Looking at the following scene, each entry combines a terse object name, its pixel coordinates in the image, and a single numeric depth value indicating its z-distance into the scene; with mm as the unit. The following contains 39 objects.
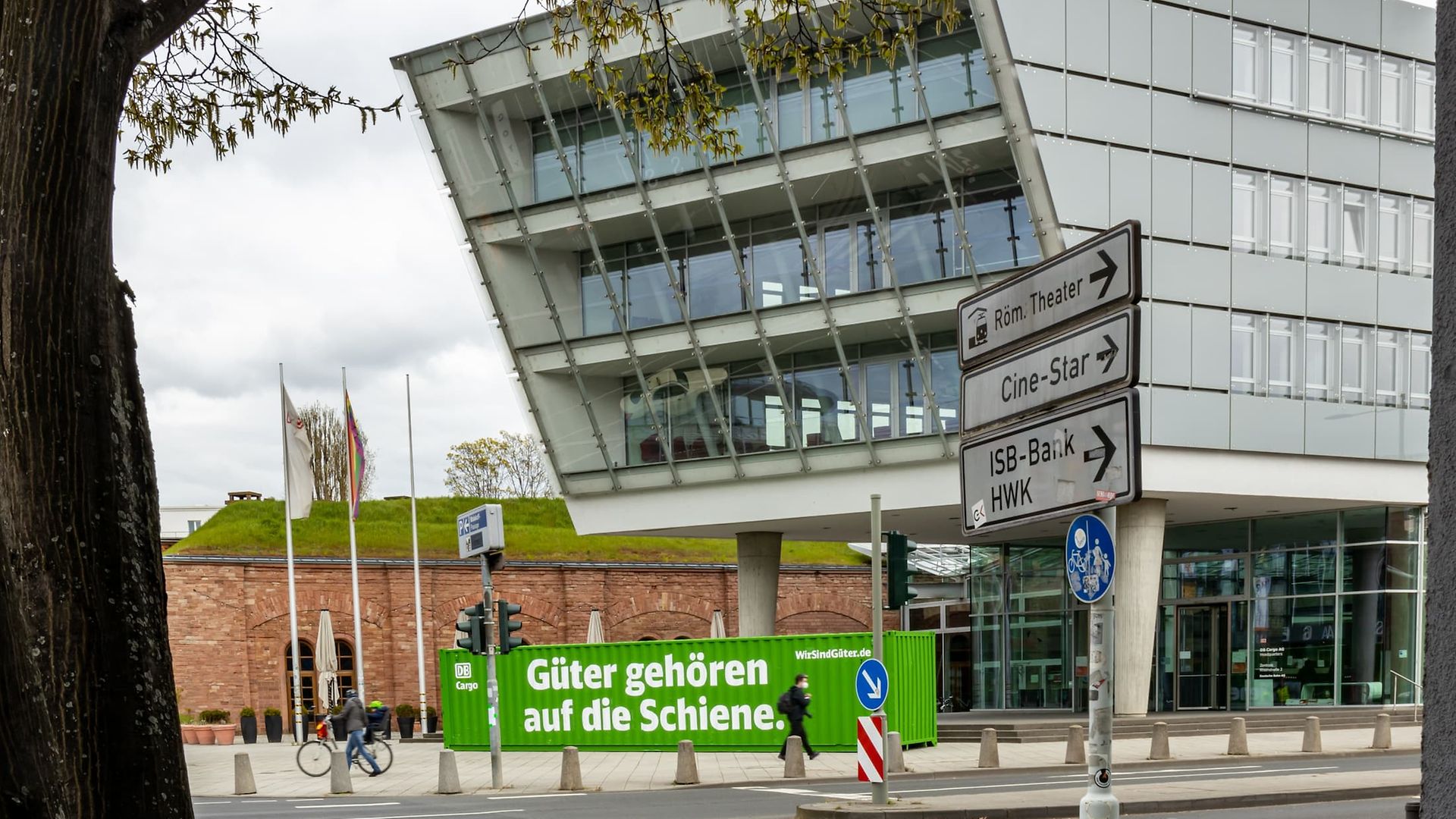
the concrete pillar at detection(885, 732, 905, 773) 21516
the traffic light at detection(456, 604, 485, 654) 21172
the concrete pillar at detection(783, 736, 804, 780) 21391
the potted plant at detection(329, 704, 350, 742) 25664
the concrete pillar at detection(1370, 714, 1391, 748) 25156
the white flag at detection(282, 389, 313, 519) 37812
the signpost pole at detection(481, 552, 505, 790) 20844
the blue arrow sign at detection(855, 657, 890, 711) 15719
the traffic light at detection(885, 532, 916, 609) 14711
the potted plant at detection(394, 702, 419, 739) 40094
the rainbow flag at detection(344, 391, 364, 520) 38219
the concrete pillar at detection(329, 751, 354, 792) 22062
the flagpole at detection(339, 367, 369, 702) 39125
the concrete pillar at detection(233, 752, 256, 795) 22344
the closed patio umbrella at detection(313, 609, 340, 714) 38194
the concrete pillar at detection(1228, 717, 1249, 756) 24312
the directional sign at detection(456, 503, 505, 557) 21656
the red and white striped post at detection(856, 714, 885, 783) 14984
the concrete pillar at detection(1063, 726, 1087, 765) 22812
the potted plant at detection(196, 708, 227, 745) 39469
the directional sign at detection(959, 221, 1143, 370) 5141
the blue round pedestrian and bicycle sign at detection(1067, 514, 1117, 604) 5832
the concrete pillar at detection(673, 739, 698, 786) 20891
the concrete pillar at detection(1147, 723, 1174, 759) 23406
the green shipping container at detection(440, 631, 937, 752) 25125
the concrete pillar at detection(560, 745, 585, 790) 20859
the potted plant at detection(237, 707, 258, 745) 39875
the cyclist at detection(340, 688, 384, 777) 24750
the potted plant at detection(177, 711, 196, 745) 39306
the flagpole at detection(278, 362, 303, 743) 37684
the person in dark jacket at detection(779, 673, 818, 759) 23219
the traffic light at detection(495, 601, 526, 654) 21156
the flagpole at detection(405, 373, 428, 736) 41156
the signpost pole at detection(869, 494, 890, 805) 14992
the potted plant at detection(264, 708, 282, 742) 40812
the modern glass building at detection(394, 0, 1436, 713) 30109
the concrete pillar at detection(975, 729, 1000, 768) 22172
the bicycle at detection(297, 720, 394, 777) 25797
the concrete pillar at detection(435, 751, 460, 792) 21094
